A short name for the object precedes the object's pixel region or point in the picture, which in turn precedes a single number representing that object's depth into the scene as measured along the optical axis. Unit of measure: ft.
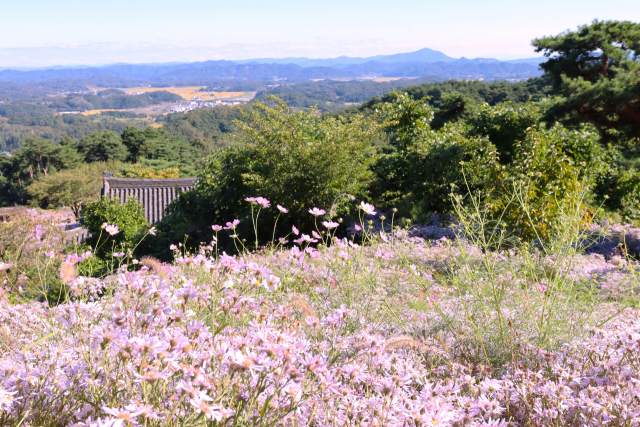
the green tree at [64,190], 101.71
